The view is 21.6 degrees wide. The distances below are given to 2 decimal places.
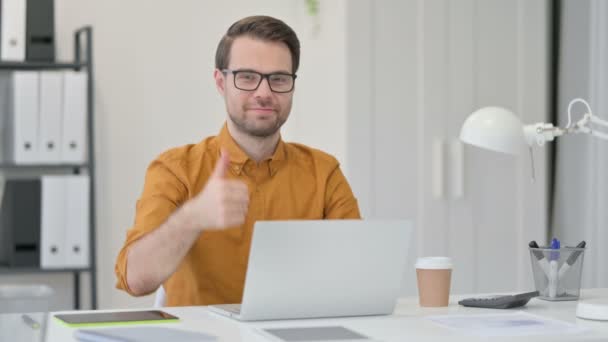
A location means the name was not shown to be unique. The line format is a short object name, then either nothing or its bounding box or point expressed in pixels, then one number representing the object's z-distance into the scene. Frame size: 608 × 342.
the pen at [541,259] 3.72
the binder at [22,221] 5.91
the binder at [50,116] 5.95
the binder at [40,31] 5.92
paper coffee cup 3.49
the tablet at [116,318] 2.96
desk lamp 3.46
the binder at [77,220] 6.00
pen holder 3.69
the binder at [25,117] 5.91
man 3.81
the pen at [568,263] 3.70
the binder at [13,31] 5.82
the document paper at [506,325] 2.88
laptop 2.88
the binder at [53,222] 5.94
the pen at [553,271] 3.68
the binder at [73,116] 5.99
